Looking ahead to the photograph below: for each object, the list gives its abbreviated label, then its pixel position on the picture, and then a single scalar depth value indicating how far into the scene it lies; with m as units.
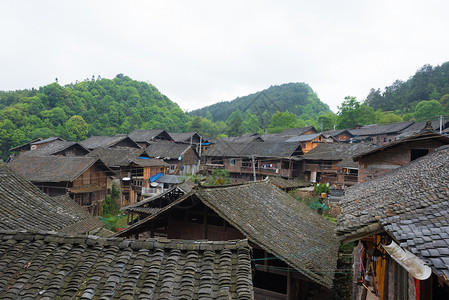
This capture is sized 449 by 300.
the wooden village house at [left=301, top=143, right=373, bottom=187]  29.12
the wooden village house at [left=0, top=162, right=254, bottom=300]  4.05
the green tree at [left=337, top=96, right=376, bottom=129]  65.50
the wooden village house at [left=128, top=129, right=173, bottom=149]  53.28
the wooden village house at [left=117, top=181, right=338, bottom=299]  8.41
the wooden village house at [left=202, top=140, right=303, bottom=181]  36.44
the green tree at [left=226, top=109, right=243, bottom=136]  71.50
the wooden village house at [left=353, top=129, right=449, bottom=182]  15.11
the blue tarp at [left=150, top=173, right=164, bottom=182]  35.40
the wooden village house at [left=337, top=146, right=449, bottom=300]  3.78
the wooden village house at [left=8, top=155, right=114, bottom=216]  25.20
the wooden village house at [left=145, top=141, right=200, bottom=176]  43.00
